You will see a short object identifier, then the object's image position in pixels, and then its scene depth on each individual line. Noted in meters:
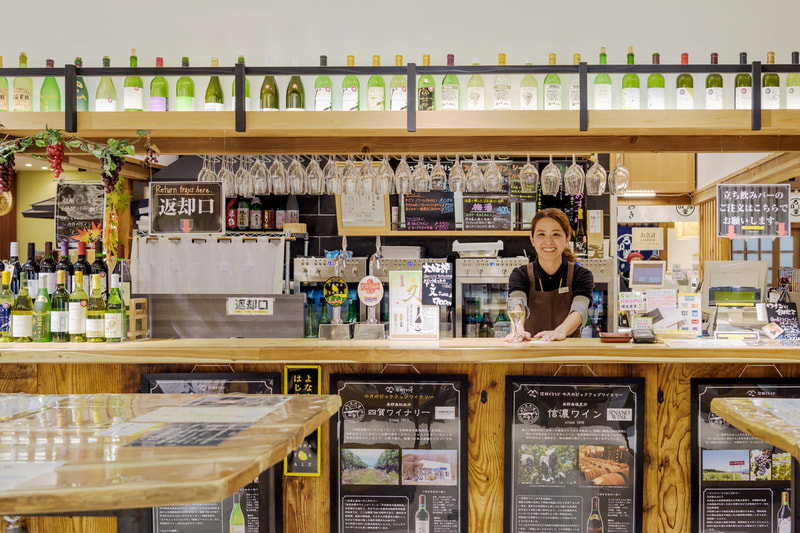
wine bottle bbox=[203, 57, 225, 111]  3.89
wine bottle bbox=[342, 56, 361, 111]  3.22
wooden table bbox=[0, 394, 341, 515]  1.13
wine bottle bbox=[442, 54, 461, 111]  3.17
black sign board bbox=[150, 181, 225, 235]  3.29
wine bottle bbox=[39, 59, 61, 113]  3.82
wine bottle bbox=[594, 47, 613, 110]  3.18
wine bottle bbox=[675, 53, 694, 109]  3.14
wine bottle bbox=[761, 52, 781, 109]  3.05
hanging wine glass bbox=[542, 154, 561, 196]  3.35
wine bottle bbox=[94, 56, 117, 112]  3.77
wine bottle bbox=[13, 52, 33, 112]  3.26
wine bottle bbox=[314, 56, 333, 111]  3.20
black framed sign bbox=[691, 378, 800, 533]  2.75
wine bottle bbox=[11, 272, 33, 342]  2.98
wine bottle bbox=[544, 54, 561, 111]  3.16
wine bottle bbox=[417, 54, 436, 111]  3.20
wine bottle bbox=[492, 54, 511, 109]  3.14
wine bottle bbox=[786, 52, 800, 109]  3.16
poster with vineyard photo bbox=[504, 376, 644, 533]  2.77
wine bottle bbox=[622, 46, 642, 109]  3.17
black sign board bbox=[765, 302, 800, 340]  3.15
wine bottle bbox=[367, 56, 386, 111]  3.30
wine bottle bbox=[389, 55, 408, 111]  3.23
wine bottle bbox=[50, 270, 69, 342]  3.00
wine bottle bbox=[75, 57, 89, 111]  3.31
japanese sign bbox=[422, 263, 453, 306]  2.98
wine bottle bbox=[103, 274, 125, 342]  2.95
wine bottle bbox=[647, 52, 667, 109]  3.12
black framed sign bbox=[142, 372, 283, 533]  2.79
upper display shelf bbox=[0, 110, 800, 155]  3.00
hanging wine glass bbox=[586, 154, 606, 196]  3.34
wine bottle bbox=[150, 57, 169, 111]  3.58
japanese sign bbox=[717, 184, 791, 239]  3.33
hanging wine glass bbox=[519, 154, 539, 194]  3.36
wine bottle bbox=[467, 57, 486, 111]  3.25
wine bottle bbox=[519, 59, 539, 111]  3.24
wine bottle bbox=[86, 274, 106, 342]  2.96
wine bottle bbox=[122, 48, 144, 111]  3.26
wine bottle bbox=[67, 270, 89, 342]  2.97
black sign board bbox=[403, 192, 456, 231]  5.70
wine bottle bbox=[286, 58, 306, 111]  3.85
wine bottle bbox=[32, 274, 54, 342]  3.00
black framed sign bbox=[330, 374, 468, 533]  2.80
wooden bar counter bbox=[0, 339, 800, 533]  2.71
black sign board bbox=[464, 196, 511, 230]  5.63
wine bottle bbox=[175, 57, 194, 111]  3.72
